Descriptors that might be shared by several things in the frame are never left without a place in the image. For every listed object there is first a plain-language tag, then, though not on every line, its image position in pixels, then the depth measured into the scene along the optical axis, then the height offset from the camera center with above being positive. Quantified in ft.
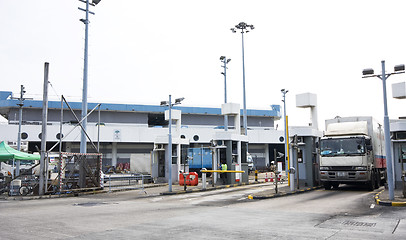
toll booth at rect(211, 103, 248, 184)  84.84 +1.37
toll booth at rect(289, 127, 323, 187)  72.18 +0.58
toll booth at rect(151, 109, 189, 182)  93.40 -0.18
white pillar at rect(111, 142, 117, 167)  179.52 +3.36
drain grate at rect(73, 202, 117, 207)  51.21 -6.40
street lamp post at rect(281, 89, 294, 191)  69.91 +1.09
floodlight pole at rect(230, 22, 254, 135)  141.38 +51.66
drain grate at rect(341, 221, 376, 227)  32.09 -6.01
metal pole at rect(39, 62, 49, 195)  63.64 +3.78
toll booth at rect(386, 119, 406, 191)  60.13 +1.39
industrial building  160.56 +14.52
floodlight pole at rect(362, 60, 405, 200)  47.87 +4.92
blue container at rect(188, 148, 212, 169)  127.13 +0.33
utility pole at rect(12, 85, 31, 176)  103.88 +19.54
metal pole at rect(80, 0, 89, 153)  77.41 +13.05
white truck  62.23 +0.83
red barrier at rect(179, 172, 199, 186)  82.28 -4.57
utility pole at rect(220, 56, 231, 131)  136.15 +33.18
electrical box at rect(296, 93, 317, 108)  75.00 +12.10
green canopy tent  72.68 +1.35
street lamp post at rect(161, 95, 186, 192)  71.51 +11.46
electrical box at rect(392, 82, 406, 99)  58.98 +11.03
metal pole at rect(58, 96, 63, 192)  64.23 -2.11
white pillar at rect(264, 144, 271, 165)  205.69 +2.43
